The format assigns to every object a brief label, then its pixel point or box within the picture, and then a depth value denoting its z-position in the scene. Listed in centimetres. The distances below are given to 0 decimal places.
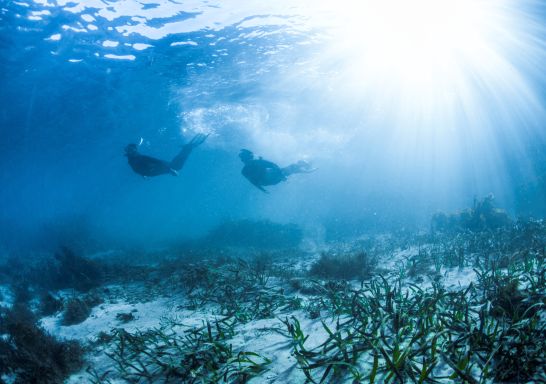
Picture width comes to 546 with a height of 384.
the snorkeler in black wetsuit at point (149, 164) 978
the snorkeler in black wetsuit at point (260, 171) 1043
